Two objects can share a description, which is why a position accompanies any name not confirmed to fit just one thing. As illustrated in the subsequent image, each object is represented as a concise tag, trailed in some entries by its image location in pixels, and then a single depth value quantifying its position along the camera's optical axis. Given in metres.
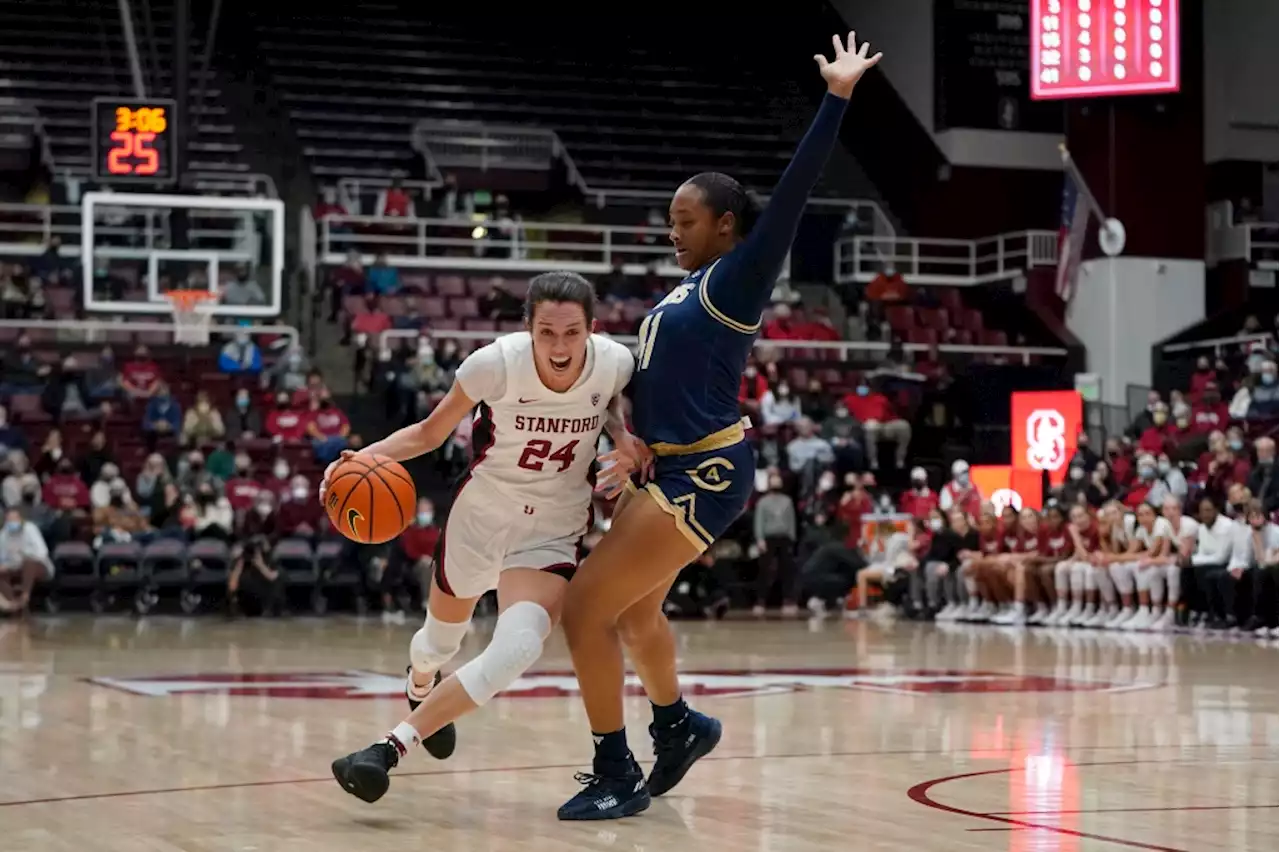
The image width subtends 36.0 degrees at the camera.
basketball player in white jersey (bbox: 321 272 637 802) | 5.70
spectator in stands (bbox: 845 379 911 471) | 23.42
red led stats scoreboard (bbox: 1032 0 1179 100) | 25.30
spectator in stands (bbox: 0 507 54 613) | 18.69
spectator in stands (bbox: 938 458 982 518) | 20.81
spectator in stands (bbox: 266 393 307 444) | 21.33
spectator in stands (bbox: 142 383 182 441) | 20.95
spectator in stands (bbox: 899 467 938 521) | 21.45
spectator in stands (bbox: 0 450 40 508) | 19.31
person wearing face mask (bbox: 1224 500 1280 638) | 16.36
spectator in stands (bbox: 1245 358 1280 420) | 20.64
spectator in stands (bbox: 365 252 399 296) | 25.70
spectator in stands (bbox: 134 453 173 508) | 20.00
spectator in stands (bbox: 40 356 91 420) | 21.00
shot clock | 19.17
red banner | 22.52
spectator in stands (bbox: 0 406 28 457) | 20.11
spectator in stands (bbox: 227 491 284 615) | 19.47
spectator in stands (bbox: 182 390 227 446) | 20.95
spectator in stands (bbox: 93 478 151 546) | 19.47
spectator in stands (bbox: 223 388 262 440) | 21.55
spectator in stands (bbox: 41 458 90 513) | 19.69
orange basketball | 5.86
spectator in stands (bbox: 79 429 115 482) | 20.02
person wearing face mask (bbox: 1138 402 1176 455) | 20.97
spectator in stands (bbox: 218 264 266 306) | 21.67
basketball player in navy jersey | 5.69
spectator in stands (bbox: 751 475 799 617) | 20.95
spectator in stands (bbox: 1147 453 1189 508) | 18.77
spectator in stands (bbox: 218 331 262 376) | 22.44
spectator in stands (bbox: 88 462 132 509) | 19.66
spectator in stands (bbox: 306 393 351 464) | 21.06
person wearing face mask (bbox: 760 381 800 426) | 23.03
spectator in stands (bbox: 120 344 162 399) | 21.45
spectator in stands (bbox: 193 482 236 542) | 19.72
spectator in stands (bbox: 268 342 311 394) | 21.94
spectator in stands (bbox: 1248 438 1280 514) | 17.34
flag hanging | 27.16
